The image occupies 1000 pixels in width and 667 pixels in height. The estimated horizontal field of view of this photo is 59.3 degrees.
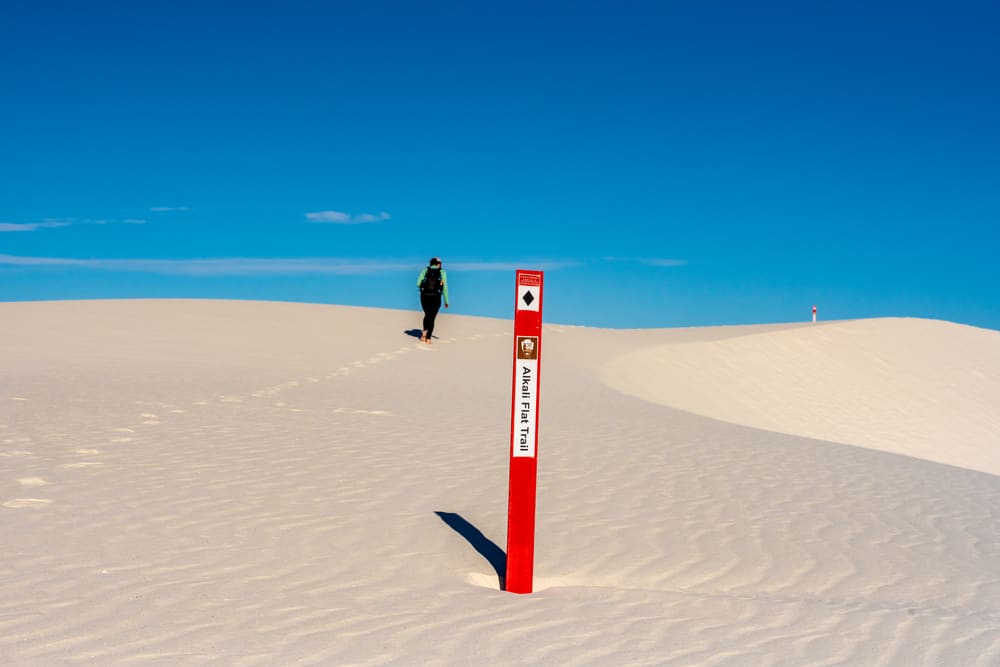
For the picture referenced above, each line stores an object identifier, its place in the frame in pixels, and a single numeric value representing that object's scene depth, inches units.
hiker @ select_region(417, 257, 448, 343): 838.5
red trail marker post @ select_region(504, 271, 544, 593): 212.7
